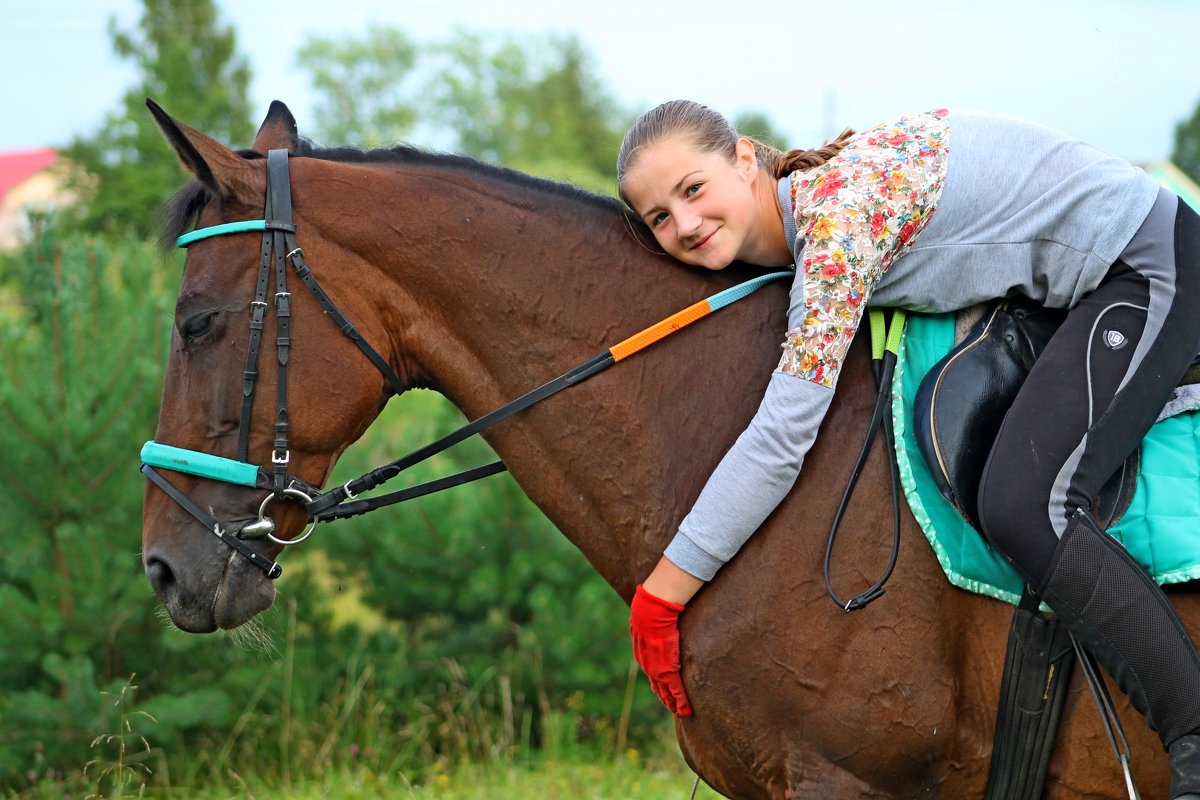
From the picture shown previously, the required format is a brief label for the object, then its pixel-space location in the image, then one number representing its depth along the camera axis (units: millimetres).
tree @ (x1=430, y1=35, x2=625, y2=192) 51469
